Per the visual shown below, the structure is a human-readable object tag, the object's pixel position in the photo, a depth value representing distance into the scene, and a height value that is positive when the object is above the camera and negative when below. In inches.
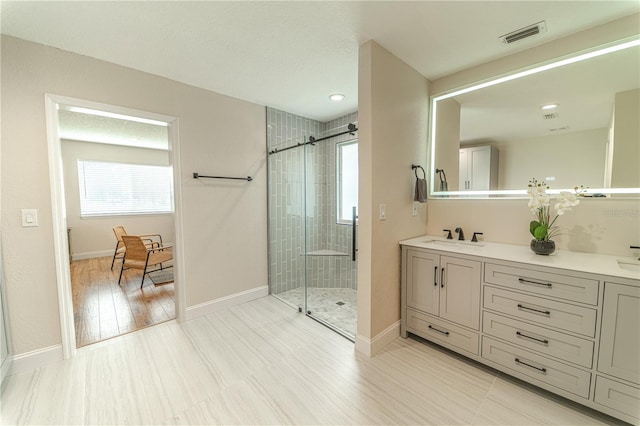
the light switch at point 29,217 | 71.3 -4.8
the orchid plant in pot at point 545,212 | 66.9 -4.3
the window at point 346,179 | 116.7 +9.3
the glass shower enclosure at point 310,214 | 120.9 -8.1
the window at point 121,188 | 208.0 +10.0
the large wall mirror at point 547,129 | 66.0 +21.3
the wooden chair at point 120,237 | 175.8 -26.6
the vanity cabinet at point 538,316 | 52.4 -30.2
